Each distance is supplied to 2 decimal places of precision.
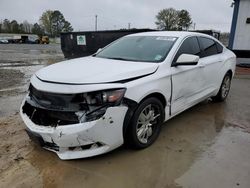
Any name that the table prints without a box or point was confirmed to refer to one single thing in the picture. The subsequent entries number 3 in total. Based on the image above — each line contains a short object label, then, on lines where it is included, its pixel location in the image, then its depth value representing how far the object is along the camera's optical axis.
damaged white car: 2.11
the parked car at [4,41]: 37.41
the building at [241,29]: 8.71
